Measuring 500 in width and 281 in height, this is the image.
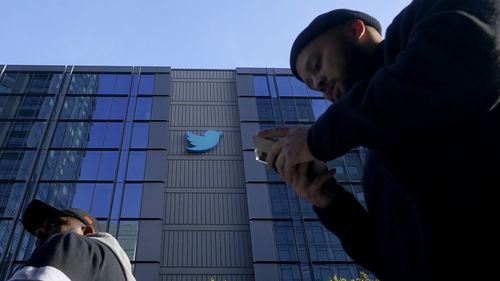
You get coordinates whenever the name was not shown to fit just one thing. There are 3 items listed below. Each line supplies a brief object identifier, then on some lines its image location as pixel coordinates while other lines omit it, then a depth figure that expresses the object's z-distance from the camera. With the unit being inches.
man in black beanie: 42.3
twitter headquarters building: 581.9
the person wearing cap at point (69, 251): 75.9
